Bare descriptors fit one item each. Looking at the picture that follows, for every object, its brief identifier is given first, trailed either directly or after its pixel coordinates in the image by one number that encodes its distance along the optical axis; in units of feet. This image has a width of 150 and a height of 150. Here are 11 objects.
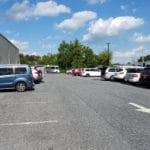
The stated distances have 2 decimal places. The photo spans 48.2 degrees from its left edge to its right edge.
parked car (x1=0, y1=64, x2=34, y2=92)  36.37
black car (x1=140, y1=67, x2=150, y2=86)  42.74
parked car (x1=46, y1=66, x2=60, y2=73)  150.55
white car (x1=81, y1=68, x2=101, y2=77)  98.55
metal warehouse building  96.62
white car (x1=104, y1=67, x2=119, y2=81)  64.28
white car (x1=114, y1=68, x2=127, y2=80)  59.03
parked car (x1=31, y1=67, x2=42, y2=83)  53.33
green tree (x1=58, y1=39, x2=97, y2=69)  172.44
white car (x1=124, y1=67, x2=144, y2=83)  49.91
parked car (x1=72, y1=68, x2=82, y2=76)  108.06
